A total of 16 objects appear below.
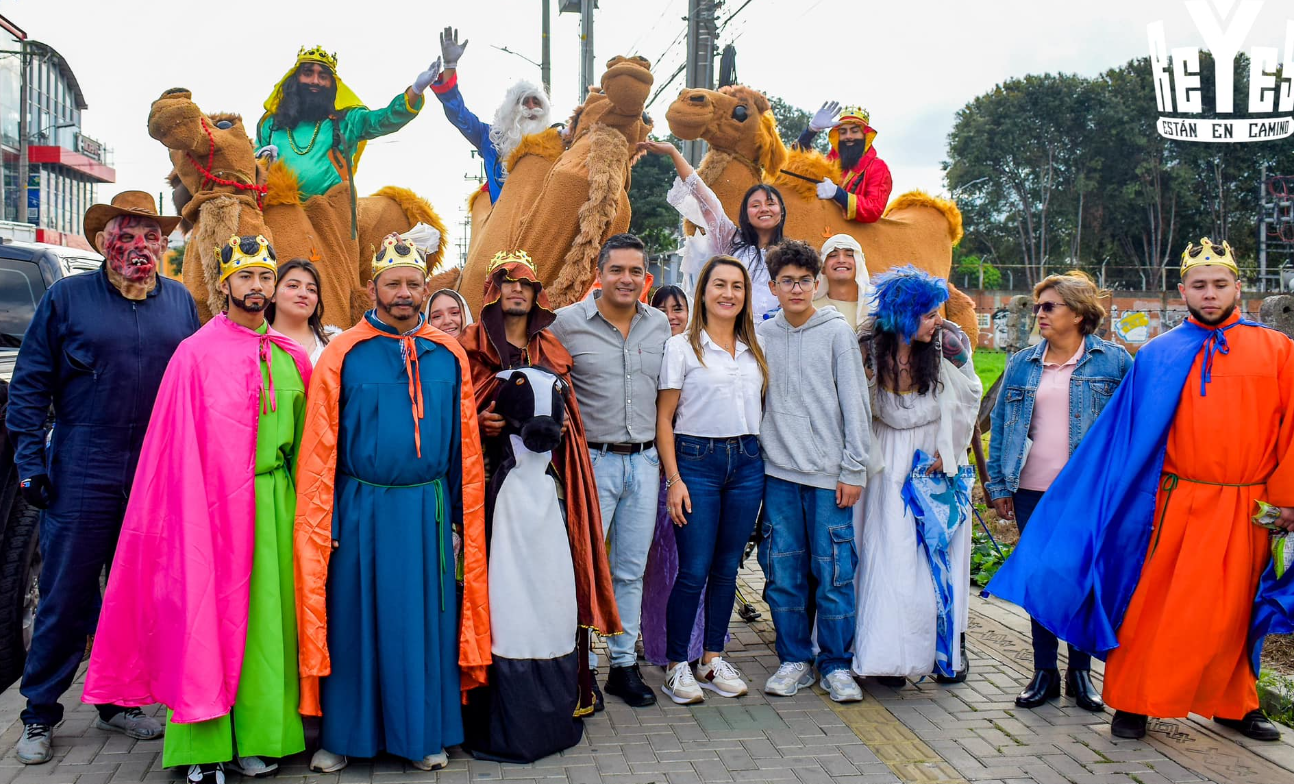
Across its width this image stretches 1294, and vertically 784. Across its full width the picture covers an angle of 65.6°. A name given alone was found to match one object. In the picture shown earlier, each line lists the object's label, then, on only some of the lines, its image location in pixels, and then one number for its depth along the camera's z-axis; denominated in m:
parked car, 4.27
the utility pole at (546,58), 22.16
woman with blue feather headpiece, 4.44
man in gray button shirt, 4.23
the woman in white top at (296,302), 4.06
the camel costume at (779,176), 7.16
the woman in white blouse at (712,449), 4.29
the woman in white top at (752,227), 5.79
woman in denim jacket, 4.45
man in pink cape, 3.42
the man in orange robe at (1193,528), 3.96
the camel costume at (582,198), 6.53
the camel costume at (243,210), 5.89
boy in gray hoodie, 4.37
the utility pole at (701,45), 12.70
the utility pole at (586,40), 19.02
